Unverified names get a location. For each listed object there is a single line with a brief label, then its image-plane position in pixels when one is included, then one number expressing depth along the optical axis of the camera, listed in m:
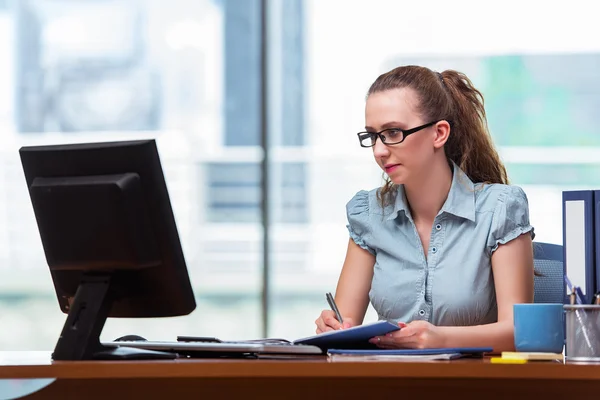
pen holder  3.64
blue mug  3.70
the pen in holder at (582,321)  3.64
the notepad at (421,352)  3.64
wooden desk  3.47
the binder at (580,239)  3.76
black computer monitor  3.71
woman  4.32
